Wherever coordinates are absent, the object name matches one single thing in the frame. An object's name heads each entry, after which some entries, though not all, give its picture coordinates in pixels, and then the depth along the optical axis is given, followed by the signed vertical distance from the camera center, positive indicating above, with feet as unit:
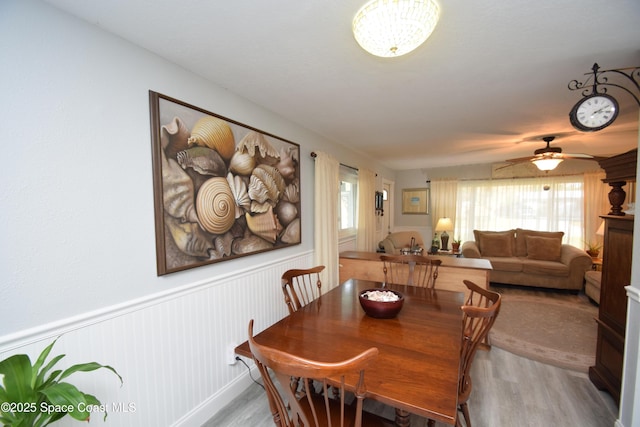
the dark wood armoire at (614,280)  5.71 -1.90
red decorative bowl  5.04 -2.10
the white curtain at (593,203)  14.71 -0.15
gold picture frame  19.73 +0.13
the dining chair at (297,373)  2.59 -1.77
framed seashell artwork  4.80 +0.42
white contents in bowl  5.40 -2.04
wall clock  5.17 +1.86
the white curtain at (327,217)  9.31 -0.50
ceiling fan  9.87 +1.75
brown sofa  13.35 -3.27
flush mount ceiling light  3.13 +2.32
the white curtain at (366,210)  13.26 -0.40
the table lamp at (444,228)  16.97 -1.79
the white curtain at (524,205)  15.51 -0.27
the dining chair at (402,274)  9.91 -2.86
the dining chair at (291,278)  5.77 -1.82
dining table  3.06 -2.34
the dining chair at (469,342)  4.05 -2.45
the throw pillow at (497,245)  15.70 -2.72
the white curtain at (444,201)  18.58 +0.09
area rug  7.98 -4.89
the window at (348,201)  12.48 +0.12
